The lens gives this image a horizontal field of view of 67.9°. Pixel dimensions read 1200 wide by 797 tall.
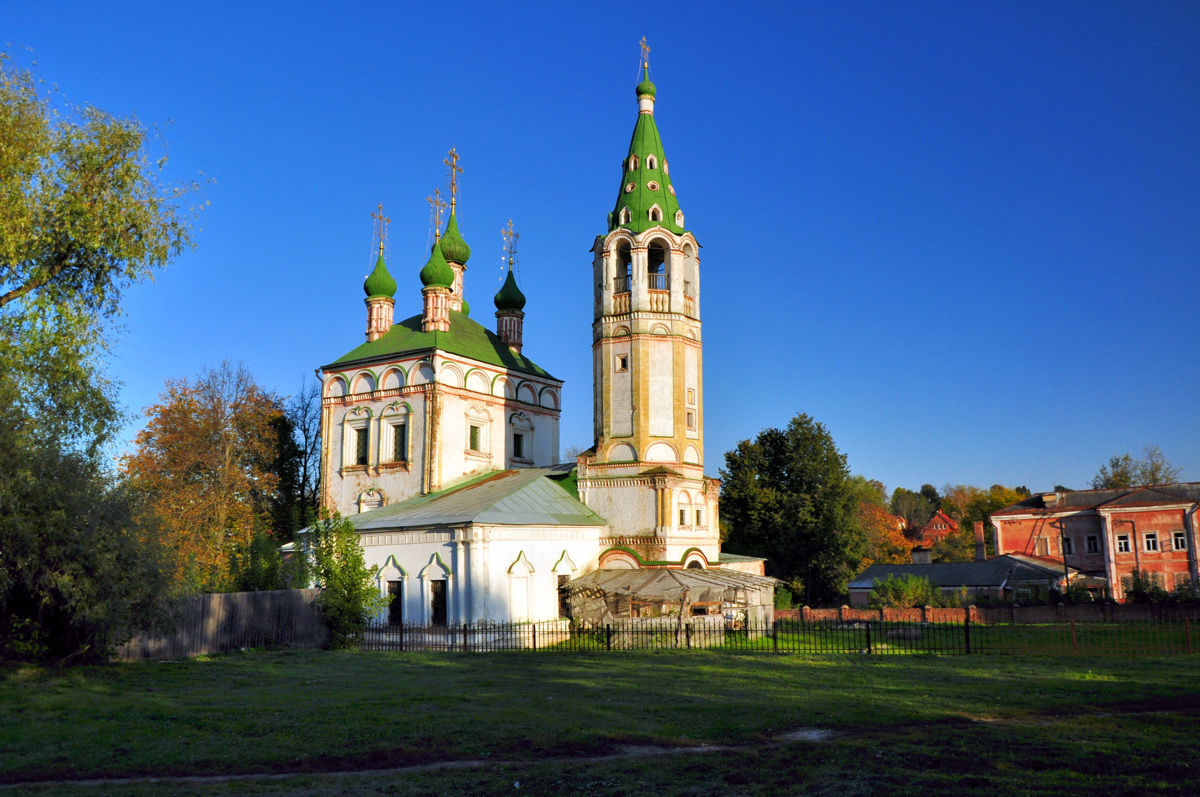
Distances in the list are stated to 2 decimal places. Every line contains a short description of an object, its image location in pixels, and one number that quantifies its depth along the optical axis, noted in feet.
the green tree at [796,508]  126.00
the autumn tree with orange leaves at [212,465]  108.06
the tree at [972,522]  208.97
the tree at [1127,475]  187.93
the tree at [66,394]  43.47
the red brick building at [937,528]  292.61
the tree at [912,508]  343.67
